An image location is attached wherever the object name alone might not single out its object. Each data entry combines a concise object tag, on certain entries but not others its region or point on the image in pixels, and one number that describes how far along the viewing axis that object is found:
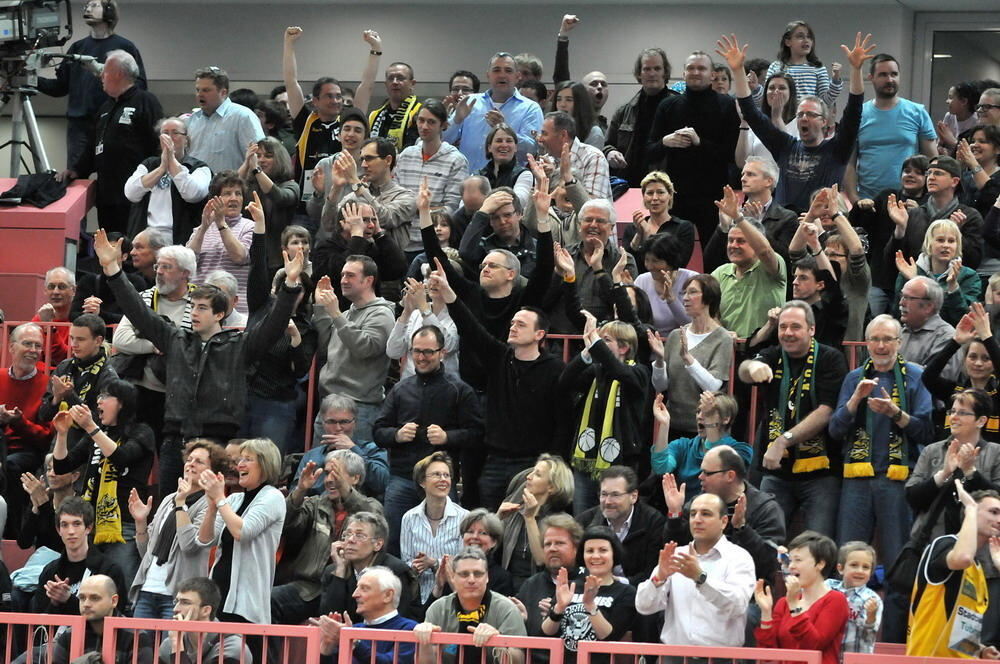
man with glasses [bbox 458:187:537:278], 21.27
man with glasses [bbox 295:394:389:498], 19.31
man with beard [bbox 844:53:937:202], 25.00
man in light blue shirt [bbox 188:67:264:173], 25.80
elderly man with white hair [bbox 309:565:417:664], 16.31
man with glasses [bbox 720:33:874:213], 23.31
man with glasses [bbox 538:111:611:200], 23.36
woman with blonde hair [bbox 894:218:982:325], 20.31
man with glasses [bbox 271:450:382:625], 17.81
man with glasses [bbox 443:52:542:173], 25.67
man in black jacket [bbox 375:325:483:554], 19.20
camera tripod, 26.64
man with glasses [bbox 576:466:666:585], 17.44
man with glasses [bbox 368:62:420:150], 26.73
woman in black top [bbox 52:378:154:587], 19.16
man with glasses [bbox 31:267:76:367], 22.34
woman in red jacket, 15.08
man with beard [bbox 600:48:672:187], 26.39
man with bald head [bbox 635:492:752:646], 15.29
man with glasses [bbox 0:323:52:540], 20.97
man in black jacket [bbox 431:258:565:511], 19.25
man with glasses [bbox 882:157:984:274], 21.72
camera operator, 27.49
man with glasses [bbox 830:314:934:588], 18.03
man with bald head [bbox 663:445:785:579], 16.69
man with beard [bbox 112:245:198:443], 20.56
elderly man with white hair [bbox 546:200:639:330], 20.58
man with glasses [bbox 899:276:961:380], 19.50
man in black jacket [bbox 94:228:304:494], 19.73
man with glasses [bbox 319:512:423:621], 17.02
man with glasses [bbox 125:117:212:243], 24.20
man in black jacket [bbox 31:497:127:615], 18.42
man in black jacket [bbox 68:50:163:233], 26.09
